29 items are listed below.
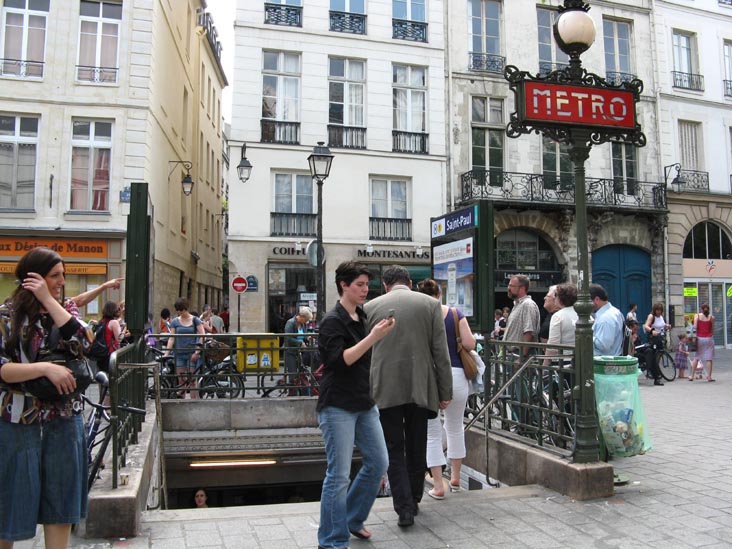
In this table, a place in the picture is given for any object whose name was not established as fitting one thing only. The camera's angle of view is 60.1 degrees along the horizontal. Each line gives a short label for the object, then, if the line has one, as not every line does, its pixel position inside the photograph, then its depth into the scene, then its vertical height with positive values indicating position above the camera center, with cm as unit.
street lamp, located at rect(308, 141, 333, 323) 1238 +318
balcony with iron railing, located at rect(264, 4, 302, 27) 2145 +1086
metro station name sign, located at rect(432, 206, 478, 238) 719 +137
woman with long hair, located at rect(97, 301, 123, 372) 905 +14
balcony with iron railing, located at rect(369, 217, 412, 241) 2202 +367
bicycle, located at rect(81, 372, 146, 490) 444 -86
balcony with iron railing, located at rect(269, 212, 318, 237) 2109 +369
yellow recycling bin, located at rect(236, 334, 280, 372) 1020 -30
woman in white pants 561 -74
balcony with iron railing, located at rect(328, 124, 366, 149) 2191 +685
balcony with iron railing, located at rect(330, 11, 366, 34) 2209 +1092
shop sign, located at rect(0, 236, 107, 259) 1755 +250
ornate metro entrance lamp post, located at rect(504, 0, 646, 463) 576 +210
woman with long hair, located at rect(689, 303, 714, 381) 1435 -12
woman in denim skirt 309 -44
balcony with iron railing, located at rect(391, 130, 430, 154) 2244 +682
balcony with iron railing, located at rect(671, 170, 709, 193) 2484 +601
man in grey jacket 458 -35
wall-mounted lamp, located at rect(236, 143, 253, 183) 1880 +496
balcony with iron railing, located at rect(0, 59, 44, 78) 1789 +757
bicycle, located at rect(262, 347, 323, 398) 1009 -76
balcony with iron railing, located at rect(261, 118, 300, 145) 2128 +683
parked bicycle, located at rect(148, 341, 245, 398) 993 -70
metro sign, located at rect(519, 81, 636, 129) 578 +212
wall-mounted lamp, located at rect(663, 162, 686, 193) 2453 +602
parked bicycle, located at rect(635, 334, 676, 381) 1466 -51
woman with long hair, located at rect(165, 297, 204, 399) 1012 -14
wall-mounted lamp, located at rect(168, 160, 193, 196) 2173 +518
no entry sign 1902 +149
